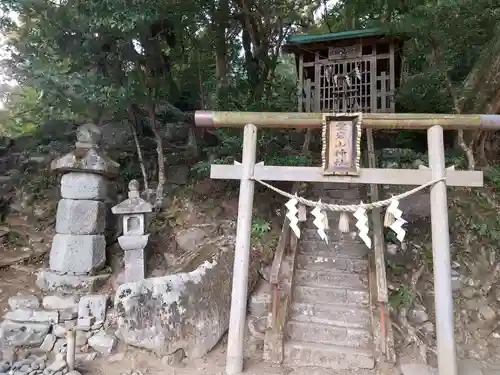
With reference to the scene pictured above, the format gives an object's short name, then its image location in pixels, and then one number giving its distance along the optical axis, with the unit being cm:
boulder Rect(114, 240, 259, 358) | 498
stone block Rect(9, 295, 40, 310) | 592
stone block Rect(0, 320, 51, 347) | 542
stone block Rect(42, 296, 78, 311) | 591
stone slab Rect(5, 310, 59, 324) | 569
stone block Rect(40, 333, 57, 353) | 537
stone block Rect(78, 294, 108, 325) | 572
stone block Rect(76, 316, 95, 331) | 563
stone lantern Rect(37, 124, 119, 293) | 619
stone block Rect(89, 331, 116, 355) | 529
